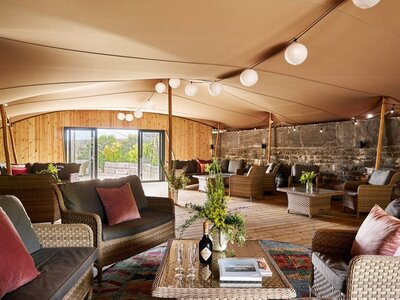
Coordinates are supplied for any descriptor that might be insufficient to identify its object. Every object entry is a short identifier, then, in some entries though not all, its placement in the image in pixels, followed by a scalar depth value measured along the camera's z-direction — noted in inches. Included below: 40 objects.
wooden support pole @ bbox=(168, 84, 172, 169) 285.7
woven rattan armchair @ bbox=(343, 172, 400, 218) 223.9
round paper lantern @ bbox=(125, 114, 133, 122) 438.0
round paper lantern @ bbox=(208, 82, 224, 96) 207.2
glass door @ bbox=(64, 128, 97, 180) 435.2
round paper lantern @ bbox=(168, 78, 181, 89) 232.4
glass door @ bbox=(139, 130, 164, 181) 475.8
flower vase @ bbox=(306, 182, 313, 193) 235.1
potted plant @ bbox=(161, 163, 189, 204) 271.7
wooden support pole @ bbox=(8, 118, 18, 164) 368.4
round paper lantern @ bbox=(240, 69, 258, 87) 169.1
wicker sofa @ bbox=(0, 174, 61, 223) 187.9
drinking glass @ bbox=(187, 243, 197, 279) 80.0
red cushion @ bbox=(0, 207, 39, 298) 68.2
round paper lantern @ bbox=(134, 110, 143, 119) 382.1
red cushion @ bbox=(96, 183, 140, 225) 131.3
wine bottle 88.4
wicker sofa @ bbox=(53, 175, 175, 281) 117.0
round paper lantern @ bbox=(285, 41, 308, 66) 131.1
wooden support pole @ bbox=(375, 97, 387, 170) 255.3
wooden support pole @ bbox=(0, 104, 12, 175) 278.1
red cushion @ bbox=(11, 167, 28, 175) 336.2
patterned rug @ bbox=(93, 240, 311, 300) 107.4
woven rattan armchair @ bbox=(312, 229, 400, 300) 73.6
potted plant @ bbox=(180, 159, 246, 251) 92.4
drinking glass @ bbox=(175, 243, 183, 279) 80.2
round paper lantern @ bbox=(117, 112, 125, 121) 439.8
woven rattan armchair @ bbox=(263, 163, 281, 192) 328.5
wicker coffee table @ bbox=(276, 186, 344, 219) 227.5
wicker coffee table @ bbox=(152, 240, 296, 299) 73.0
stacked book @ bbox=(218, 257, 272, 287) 75.9
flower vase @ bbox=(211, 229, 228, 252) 95.0
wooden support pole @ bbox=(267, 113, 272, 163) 379.7
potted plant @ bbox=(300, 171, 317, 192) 237.8
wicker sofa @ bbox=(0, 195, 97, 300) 70.5
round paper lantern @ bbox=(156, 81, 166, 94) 247.6
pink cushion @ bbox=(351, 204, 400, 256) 79.8
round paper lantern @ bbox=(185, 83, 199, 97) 230.8
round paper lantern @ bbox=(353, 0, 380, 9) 90.0
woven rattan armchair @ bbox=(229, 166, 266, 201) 297.1
